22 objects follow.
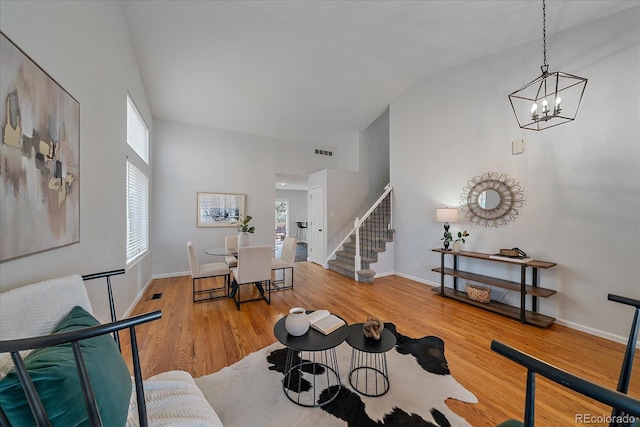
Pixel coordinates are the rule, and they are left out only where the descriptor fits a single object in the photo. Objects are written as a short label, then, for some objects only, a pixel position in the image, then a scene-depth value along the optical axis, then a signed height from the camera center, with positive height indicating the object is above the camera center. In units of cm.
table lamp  384 -6
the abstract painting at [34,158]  116 +31
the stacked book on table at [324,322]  175 -85
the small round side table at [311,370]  162 -135
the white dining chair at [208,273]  347 -94
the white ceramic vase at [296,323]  168 -79
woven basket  339 -118
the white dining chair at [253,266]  332 -78
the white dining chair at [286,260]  416 -89
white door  617 -39
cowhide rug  157 -137
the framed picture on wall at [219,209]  523 +7
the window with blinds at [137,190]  333 +35
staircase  493 -69
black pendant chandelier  285 +145
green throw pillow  65 -56
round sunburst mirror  338 +20
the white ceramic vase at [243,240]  394 -47
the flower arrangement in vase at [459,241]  378 -48
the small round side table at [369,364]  168 -135
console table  288 -98
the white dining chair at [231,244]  446 -64
